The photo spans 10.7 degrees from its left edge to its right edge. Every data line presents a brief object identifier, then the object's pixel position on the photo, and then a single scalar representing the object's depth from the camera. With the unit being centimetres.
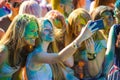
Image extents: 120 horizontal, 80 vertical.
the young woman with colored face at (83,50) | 704
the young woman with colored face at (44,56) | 612
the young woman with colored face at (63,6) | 834
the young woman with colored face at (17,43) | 592
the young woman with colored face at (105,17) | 749
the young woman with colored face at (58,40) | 676
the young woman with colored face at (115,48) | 629
